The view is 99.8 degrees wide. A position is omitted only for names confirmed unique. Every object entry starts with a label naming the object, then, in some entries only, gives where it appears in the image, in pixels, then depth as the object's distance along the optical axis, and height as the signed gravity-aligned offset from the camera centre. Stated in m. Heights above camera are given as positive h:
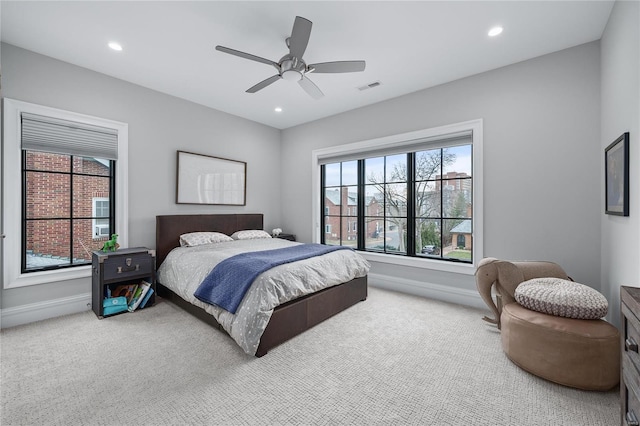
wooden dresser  1.03 -0.59
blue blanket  2.28 -0.57
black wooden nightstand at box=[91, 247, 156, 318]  2.86 -0.65
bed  2.30 -0.89
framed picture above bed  3.90 +0.50
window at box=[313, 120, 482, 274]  3.37 +0.24
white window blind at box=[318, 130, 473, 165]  3.33 +0.94
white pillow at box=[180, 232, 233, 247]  3.59 -0.36
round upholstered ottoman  1.69 -0.89
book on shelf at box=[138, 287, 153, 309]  3.11 -1.01
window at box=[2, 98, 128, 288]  2.66 +0.24
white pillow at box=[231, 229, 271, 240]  4.18 -0.35
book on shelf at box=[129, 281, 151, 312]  3.04 -0.95
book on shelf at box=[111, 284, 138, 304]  3.09 -0.92
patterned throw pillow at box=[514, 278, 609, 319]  1.85 -0.61
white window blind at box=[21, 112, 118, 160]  2.76 +0.83
